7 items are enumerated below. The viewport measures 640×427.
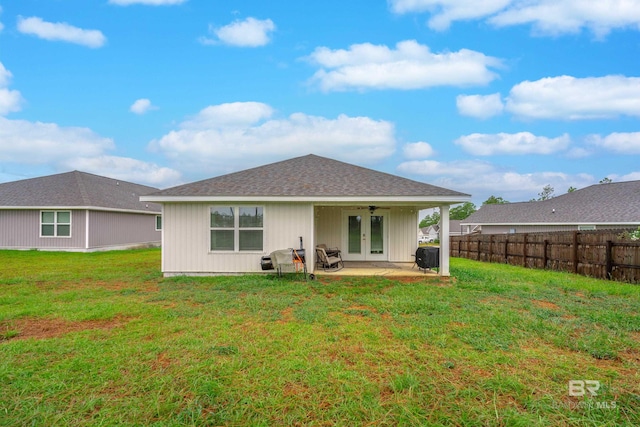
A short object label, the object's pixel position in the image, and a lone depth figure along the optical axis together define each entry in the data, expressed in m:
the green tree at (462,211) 86.23
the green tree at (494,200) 74.12
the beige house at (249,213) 9.43
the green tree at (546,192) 61.88
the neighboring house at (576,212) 21.70
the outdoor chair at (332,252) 11.35
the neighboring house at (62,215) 18.30
